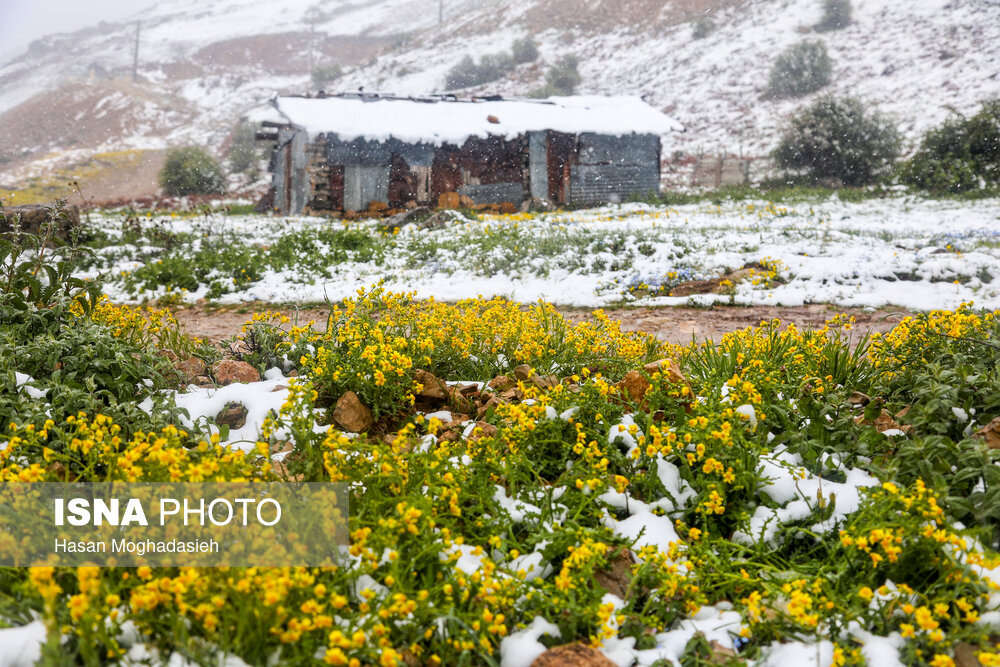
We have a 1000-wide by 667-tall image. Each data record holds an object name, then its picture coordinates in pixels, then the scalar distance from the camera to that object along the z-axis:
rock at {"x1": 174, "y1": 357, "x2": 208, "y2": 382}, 3.70
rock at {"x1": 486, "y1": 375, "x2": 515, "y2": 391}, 3.62
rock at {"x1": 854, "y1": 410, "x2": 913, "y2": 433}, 2.94
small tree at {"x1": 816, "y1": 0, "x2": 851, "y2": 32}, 38.00
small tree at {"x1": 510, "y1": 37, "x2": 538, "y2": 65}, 45.56
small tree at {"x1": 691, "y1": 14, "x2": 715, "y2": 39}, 42.12
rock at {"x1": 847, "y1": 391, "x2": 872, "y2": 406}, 3.41
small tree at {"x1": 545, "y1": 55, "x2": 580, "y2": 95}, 40.75
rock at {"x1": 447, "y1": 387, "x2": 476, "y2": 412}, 3.45
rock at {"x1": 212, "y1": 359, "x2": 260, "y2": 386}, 3.68
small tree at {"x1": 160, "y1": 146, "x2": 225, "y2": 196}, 26.23
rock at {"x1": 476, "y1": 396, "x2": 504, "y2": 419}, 3.14
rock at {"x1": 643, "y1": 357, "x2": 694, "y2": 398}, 3.07
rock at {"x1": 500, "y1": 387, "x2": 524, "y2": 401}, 3.33
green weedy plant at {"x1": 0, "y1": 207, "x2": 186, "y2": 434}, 2.74
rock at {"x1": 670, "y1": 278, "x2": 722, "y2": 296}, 8.15
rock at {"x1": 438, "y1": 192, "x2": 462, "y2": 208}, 20.11
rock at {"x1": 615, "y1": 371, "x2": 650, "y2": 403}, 3.23
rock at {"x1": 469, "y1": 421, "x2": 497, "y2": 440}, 2.82
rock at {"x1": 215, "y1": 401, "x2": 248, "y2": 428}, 3.12
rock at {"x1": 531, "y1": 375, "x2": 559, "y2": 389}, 3.31
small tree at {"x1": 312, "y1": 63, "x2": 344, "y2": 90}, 52.34
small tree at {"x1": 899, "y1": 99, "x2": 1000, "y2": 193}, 17.92
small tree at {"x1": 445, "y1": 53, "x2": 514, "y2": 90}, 44.50
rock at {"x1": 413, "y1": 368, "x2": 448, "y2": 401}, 3.42
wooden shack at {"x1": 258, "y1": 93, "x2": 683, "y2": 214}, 19.20
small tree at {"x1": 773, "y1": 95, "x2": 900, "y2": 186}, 22.07
